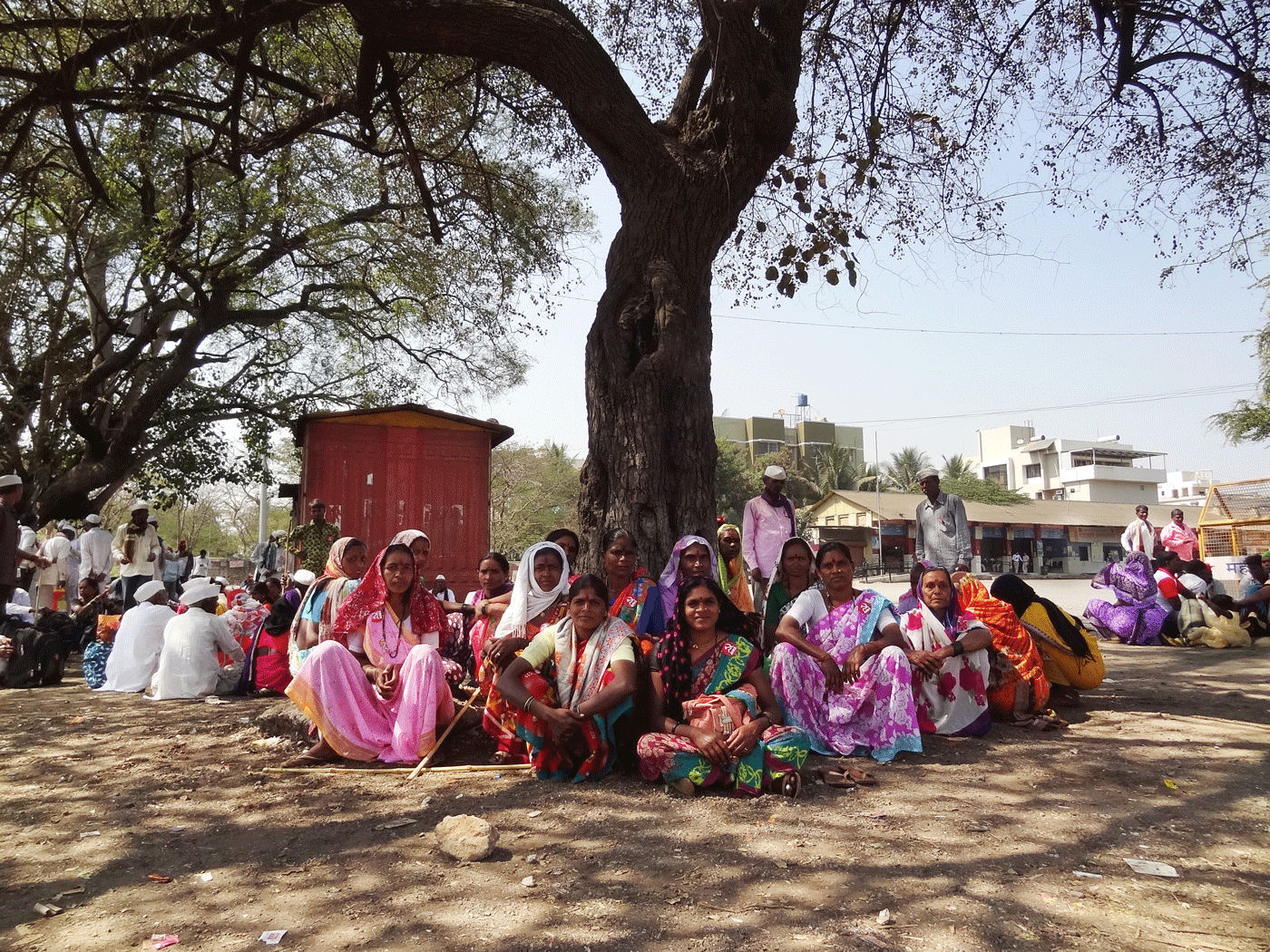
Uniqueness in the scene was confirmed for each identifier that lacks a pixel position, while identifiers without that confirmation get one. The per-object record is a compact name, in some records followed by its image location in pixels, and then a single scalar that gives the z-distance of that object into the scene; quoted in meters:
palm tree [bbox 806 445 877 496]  49.31
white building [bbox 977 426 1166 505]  57.62
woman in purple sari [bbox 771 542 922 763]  4.70
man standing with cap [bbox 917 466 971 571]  7.39
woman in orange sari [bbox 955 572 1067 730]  5.39
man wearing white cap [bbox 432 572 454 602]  7.85
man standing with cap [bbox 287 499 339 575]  9.84
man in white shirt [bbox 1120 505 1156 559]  12.58
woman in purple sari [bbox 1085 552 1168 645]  10.09
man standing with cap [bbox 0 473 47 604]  7.00
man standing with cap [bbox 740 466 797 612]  7.24
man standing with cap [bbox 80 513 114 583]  10.89
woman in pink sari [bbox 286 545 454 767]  4.68
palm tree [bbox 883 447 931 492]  54.03
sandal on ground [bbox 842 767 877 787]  4.11
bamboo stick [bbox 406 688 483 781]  4.55
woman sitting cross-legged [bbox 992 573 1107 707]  5.96
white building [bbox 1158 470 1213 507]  59.36
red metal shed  11.52
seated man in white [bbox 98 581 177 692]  7.55
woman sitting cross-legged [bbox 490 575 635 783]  4.23
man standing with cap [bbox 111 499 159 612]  9.98
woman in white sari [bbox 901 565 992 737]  5.12
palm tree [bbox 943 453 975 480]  52.20
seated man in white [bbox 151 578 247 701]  7.11
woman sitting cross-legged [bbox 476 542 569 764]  4.76
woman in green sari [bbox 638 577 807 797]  3.97
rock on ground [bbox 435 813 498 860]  3.20
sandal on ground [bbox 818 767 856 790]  4.08
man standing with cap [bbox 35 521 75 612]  10.68
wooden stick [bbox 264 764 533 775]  4.55
